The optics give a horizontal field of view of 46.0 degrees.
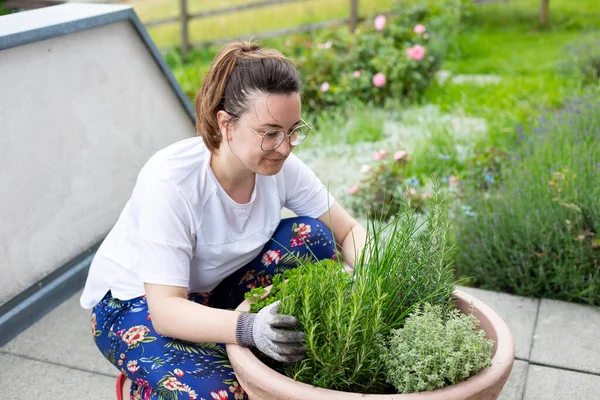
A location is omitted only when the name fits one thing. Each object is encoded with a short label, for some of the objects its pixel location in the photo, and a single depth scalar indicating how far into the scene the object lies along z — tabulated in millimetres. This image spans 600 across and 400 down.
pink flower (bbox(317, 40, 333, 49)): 5648
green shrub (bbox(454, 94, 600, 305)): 2869
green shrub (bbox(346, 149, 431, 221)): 3824
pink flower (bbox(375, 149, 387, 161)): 3959
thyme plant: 1577
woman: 1900
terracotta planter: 1548
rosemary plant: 1621
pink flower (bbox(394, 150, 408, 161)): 3889
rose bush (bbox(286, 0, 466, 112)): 5344
